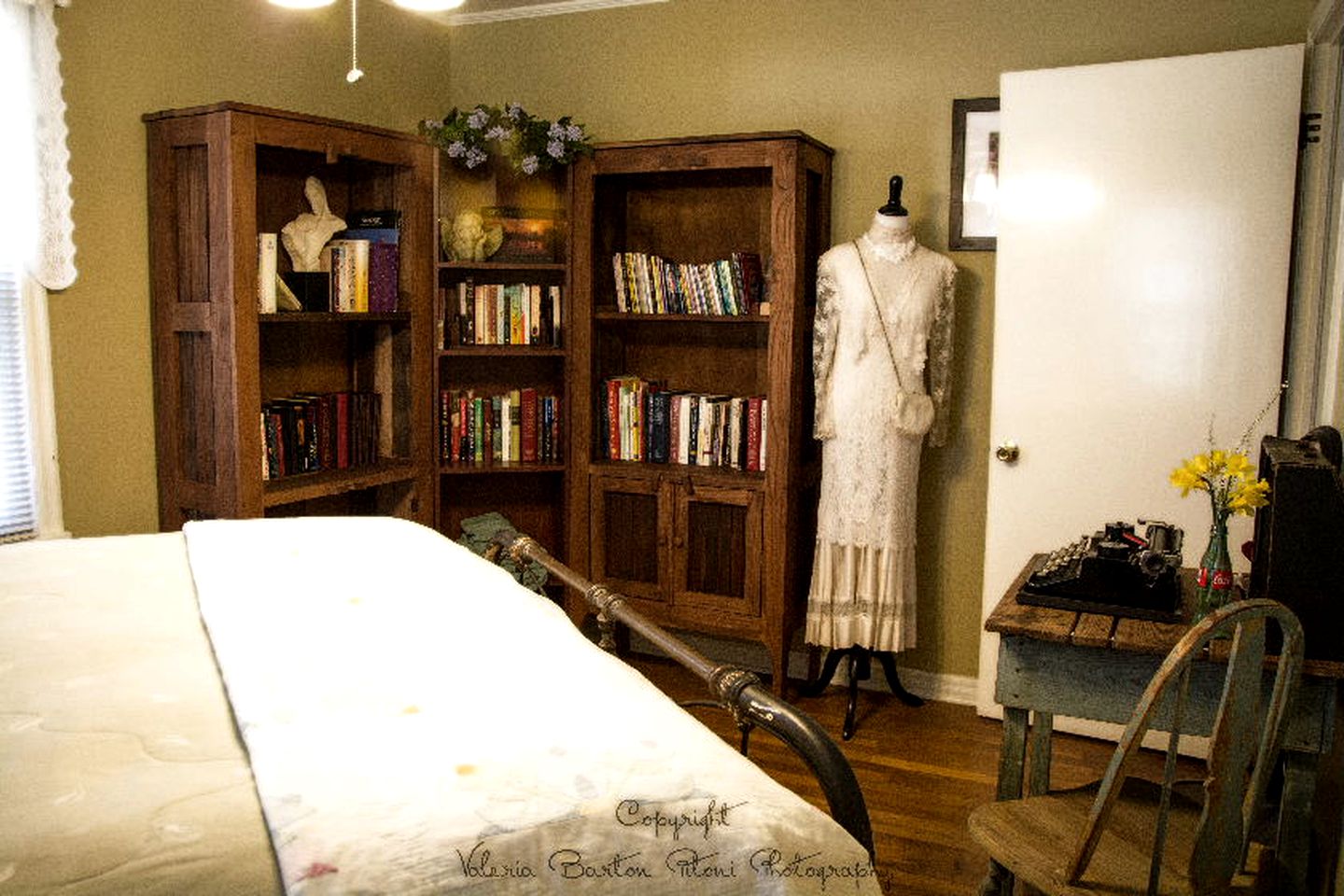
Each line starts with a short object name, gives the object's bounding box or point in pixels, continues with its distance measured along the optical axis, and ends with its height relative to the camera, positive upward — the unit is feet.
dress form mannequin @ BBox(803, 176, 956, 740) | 11.47 -0.77
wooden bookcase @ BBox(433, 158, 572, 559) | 12.89 -0.20
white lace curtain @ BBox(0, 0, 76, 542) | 9.36 +0.65
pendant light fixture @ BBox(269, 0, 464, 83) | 6.66 +1.89
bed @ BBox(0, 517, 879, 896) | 3.44 -1.44
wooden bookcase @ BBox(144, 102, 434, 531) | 10.18 +0.26
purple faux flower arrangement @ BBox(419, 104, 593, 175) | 12.36 +2.11
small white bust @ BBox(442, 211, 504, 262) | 12.76 +1.04
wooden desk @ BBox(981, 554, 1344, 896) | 6.01 -1.91
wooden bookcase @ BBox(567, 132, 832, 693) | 11.84 -0.36
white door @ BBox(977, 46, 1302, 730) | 10.41 +0.56
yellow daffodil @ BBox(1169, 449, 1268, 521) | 6.65 -0.82
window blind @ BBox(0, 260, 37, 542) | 9.53 -0.78
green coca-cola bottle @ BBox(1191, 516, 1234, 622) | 6.76 -1.36
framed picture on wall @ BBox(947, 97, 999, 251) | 11.80 +1.66
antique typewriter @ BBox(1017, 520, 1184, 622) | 6.84 -1.42
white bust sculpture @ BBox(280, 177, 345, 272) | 11.63 +0.97
